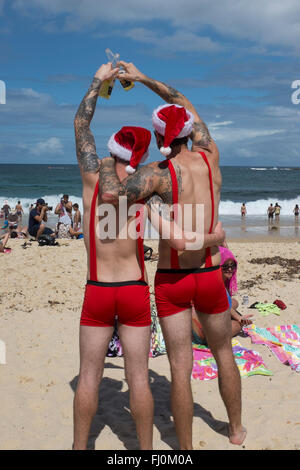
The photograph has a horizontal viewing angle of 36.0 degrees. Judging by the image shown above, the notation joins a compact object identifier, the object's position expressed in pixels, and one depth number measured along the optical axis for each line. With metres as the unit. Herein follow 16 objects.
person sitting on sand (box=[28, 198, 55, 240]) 12.80
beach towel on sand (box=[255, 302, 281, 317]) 6.43
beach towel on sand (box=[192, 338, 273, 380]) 4.67
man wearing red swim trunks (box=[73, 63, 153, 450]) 2.94
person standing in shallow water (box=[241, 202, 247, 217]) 28.10
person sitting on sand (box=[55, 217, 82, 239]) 14.05
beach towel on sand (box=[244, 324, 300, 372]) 5.00
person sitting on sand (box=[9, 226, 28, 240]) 15.05
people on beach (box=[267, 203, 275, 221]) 26.99
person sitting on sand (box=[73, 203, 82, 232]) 16.22
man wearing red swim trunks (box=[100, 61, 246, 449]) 2.95
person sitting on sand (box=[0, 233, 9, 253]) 10.78
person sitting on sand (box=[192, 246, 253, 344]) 5.21
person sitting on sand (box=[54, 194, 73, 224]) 14.41
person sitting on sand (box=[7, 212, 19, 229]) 15.21
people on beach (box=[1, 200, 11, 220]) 21.93
